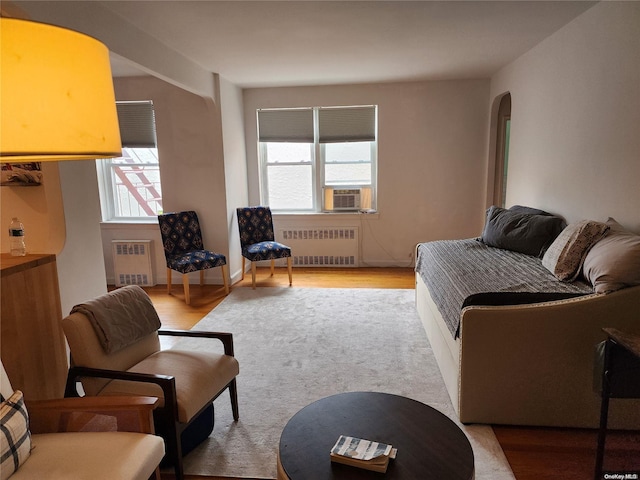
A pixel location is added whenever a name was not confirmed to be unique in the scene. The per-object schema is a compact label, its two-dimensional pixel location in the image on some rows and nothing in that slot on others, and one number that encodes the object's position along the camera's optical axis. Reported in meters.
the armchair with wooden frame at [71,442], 1.32
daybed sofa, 2.04
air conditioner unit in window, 5.71
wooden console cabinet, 1.80
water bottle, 2.00
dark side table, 1.67
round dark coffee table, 1.30
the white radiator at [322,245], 5.71
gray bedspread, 2.20
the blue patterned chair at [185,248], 4.32
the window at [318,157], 5.56
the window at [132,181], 5.10
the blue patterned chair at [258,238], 4.79
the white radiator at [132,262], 5.05
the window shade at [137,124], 4.99
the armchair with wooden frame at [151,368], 1.77
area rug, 2.05
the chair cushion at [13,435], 1.29
